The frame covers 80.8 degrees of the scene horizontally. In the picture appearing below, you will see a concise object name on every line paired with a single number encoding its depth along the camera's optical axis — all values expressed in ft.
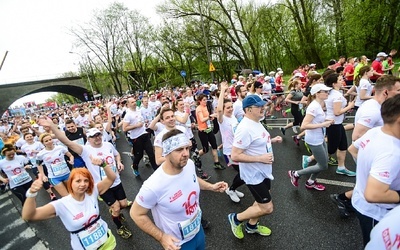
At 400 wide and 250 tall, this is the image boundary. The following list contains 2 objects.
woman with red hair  8.07
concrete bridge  129.70
